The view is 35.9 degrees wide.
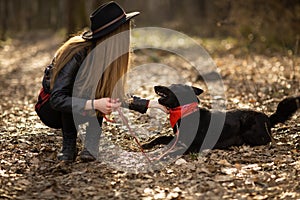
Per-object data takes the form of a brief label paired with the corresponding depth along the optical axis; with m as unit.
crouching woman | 4.02
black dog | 4.43
